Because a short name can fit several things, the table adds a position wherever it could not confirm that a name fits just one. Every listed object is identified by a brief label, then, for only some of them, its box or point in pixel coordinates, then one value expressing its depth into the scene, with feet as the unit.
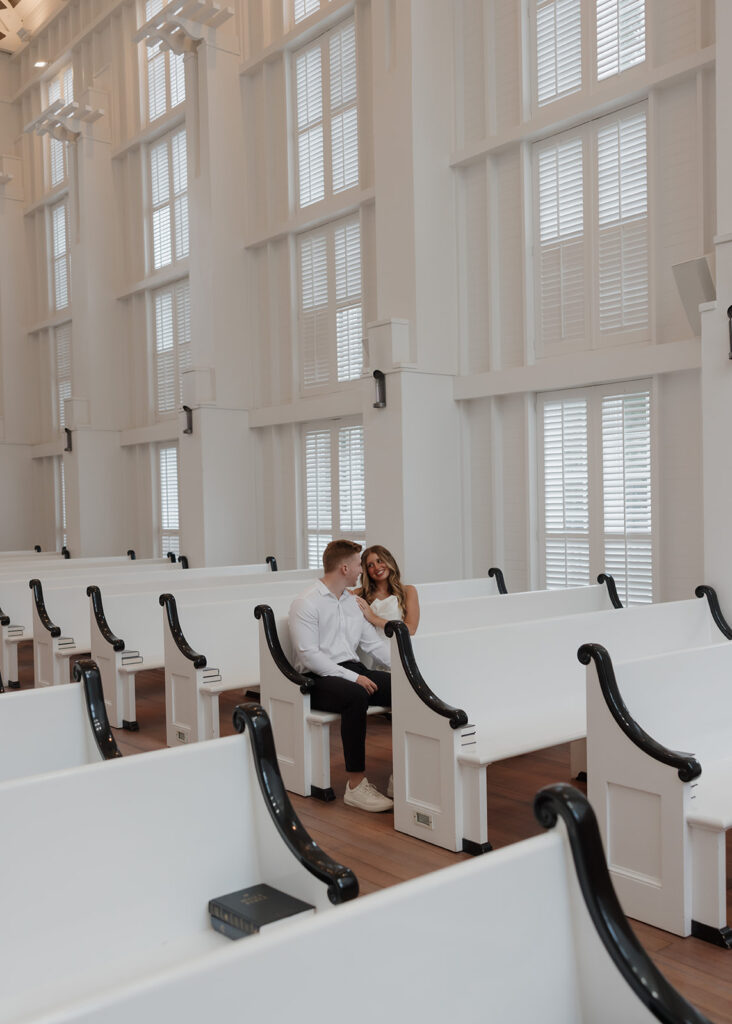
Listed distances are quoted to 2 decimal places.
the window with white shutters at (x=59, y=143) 51.75
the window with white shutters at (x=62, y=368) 54.08
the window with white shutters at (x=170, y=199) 42.70
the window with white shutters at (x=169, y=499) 44.24
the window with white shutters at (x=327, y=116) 32.99
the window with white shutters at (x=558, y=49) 25.75
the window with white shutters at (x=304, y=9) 34.32
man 17.65
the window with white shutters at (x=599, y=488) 24.25
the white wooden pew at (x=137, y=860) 7.88
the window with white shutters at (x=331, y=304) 33.60
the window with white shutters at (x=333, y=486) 33.58
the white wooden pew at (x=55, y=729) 10.81
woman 19.48
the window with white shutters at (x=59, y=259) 53.31
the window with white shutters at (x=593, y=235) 24.31
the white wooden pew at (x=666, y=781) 11.63
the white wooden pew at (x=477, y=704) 14.53
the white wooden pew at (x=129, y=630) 23.24
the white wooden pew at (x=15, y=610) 28.81
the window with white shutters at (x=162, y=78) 42.11
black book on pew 8.17
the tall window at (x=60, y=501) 53.88
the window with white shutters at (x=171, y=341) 43.47
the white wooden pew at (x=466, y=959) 5.08
